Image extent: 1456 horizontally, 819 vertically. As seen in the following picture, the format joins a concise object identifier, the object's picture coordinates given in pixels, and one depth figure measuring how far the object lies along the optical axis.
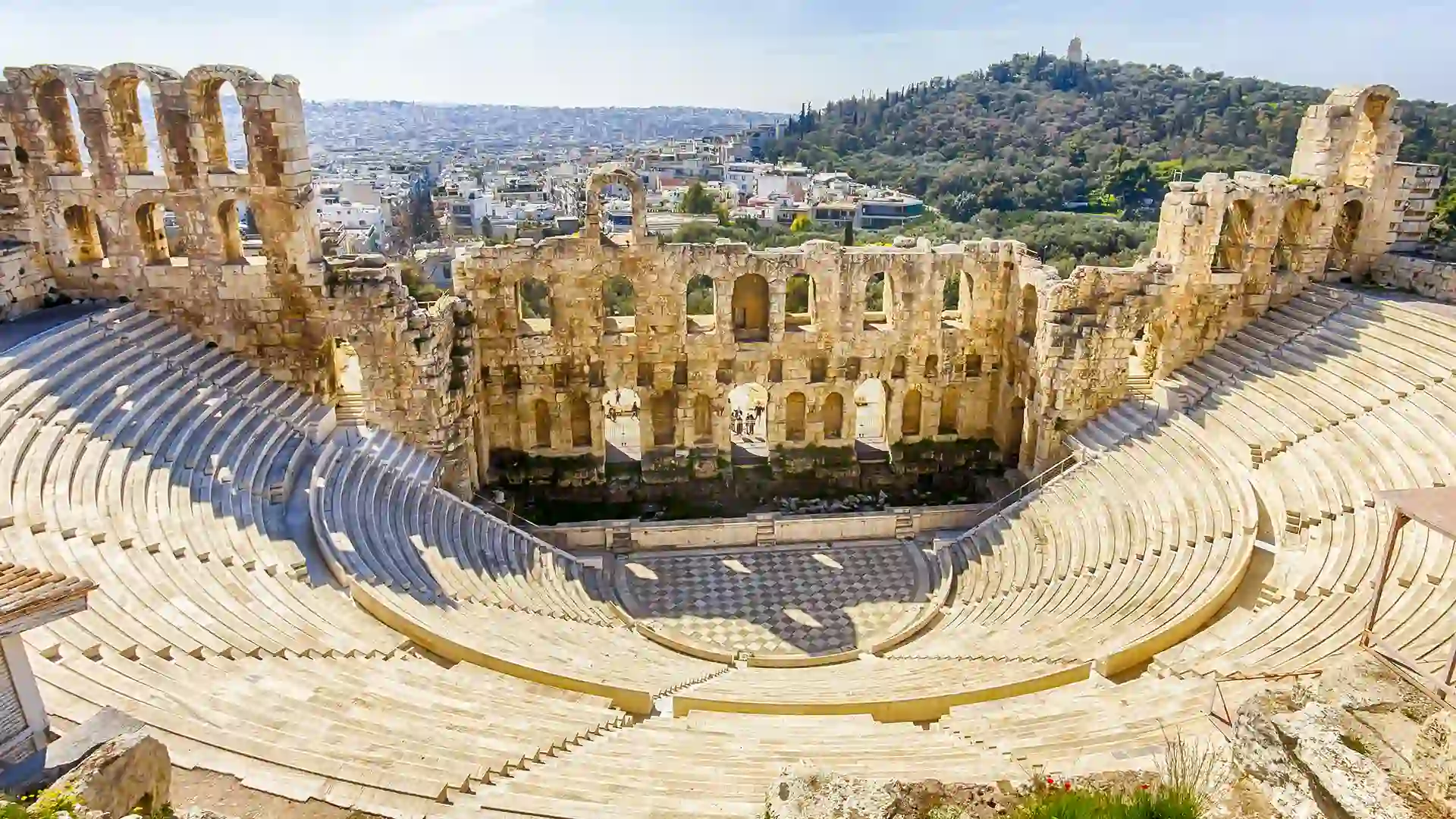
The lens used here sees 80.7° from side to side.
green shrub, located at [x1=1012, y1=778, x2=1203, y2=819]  6.26
